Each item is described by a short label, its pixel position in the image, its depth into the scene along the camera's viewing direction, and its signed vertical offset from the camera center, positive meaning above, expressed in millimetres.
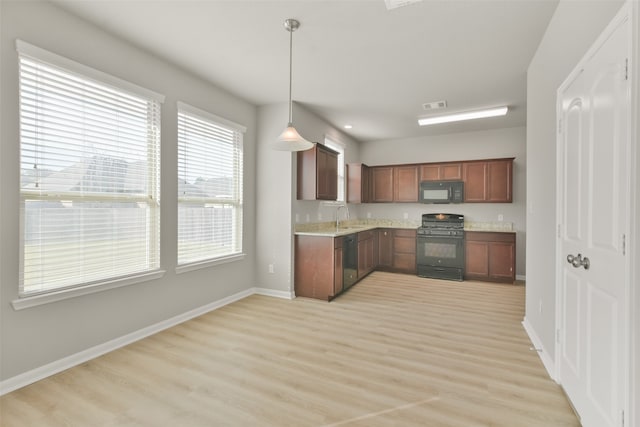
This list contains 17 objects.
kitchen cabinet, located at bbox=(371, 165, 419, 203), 6242 +606
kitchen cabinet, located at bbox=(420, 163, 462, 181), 5867 +803
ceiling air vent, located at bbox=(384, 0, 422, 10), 2219 +1540
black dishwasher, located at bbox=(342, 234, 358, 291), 4543 -761
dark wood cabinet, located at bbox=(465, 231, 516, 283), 5215 -760
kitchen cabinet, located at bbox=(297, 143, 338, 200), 4426 +560
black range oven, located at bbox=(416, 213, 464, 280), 5512 -724
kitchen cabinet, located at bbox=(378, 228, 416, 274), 5984 -757
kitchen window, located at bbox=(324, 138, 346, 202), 6059 +783
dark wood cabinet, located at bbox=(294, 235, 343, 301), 4211 -777
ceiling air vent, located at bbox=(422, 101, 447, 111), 4402 +1581
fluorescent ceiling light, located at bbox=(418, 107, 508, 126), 4628 +1547
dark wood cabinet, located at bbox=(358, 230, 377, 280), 5304 -749
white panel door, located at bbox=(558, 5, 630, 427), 1339 -75
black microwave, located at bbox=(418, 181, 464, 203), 5809 +405
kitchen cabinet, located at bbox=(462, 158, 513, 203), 5484 +595
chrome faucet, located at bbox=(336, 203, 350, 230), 5847 -93
